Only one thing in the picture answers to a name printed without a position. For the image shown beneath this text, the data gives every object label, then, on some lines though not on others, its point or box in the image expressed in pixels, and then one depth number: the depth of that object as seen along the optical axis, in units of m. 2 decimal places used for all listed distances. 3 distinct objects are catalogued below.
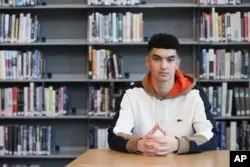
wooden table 1.82
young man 2.17
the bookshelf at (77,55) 4.29
